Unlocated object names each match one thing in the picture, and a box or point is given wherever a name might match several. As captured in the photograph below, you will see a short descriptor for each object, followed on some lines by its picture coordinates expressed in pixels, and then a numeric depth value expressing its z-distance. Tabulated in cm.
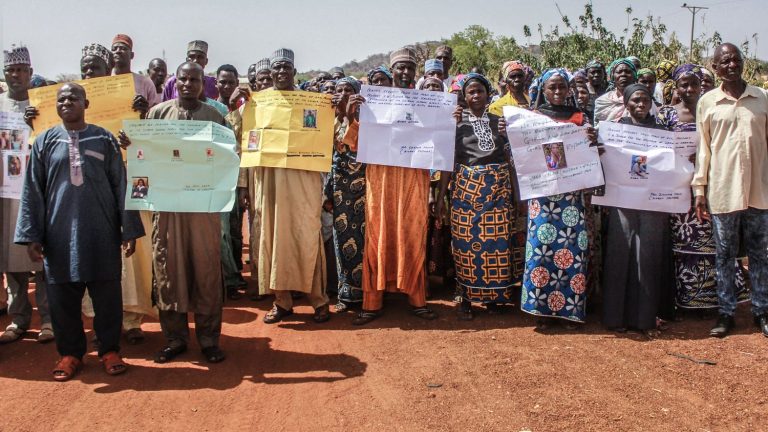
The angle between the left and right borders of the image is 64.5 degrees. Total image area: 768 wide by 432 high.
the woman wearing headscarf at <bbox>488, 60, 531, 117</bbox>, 673
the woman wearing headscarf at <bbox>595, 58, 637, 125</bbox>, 641
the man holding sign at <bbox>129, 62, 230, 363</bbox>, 463
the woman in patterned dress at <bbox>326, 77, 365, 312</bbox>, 586
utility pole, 2517
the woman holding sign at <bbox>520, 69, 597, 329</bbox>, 525
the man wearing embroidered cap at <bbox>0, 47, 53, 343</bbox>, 523
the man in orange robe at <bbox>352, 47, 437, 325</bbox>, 561
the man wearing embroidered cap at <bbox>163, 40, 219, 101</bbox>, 783
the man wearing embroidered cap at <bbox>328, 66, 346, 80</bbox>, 890
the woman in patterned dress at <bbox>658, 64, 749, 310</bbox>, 542
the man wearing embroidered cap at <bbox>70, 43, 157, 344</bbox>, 517
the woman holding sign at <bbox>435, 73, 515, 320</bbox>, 551
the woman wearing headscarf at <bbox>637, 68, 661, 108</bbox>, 638
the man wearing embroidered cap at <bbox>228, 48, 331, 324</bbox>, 548
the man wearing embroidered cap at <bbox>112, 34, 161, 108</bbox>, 707
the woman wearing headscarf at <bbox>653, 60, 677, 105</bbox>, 776
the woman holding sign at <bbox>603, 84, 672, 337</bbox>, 520
